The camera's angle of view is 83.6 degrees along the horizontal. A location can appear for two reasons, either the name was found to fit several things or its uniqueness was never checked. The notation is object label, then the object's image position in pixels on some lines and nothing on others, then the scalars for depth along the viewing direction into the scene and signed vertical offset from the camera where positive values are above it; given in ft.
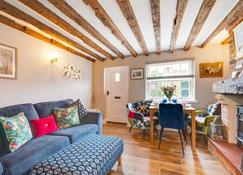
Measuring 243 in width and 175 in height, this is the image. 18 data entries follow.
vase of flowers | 9.86 -0.12
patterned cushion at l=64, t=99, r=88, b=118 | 9.41 -1.46
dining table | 8.61 -2.28
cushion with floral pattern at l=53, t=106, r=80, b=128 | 8.20 -1.77
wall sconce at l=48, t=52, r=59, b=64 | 10.12 +2.38
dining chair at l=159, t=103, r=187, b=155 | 8.19 -1.72
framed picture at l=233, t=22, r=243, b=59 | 6.73 +2.50
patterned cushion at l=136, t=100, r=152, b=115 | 11.81 -1.57
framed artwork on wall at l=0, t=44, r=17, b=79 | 7.26 +1.46
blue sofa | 4.47 -2.35
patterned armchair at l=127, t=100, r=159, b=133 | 10.23 -2.14
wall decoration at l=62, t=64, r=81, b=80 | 11.54 +1.41
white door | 14.80 -0.41
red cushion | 6.75 -1.95
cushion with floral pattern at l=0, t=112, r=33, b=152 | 5.15 -1.75
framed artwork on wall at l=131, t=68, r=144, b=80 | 13.89 +1.48
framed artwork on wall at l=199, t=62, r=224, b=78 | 11.25 +1.59
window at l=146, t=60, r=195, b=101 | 12.33 +0.96
